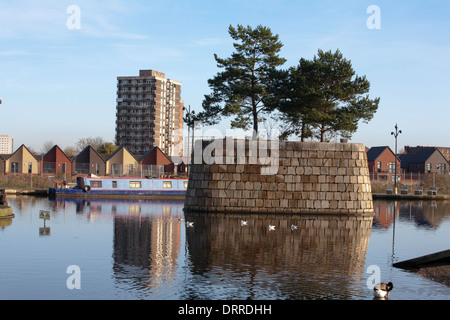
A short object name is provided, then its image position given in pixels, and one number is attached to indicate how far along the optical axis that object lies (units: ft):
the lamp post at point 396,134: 232.73
